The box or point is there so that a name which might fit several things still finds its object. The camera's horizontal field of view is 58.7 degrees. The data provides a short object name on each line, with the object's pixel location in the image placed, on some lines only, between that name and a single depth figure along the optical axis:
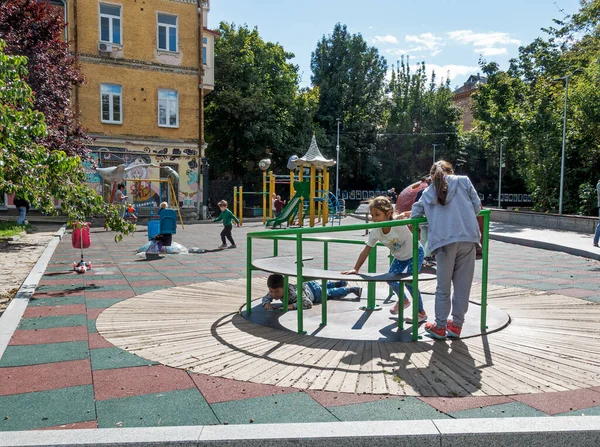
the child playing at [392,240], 5.21
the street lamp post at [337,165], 42.75
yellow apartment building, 25.55
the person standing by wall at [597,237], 13.12
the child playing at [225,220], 13.49
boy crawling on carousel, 6.01
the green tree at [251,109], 34.34
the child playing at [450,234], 4.52
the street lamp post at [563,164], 21.33
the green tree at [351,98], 46.28
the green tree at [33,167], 6.18
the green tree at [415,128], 48.75
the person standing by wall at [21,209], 18.92
